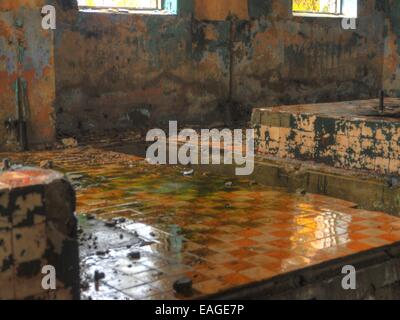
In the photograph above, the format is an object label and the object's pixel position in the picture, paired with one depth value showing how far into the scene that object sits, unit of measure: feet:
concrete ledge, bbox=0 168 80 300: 8.21
